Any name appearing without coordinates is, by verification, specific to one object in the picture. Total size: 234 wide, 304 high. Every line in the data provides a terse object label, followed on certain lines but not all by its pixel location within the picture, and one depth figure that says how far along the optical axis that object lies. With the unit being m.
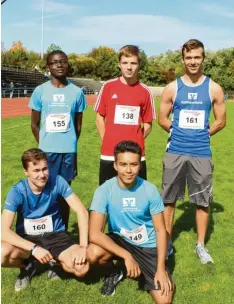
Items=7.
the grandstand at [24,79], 37.69
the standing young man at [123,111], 4.11
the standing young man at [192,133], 3.98
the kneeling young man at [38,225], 3.37
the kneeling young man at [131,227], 3.29
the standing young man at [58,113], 4.08
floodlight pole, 69.22
